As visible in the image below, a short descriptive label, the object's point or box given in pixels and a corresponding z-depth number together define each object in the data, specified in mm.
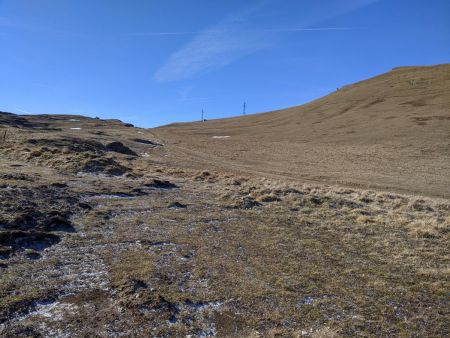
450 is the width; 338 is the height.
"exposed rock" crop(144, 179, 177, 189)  21469
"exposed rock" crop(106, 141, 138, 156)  42725
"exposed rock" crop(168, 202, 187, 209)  16562
